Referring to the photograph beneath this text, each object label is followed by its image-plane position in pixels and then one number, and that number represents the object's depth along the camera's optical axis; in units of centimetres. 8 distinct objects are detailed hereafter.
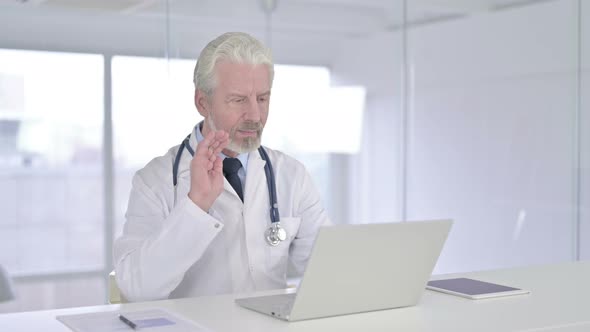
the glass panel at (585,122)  426
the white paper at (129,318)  205
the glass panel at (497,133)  418
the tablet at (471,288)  232
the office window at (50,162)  345
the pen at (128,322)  206
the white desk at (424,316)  207
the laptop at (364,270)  207
